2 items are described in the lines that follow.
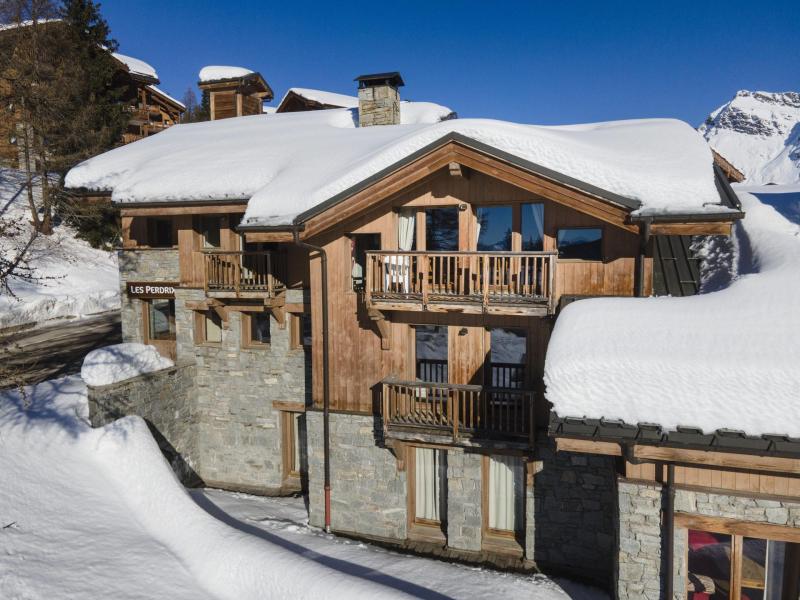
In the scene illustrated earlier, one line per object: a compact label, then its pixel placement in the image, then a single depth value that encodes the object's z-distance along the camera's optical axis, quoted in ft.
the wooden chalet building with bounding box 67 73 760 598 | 33.55
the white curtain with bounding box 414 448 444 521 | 38.88
